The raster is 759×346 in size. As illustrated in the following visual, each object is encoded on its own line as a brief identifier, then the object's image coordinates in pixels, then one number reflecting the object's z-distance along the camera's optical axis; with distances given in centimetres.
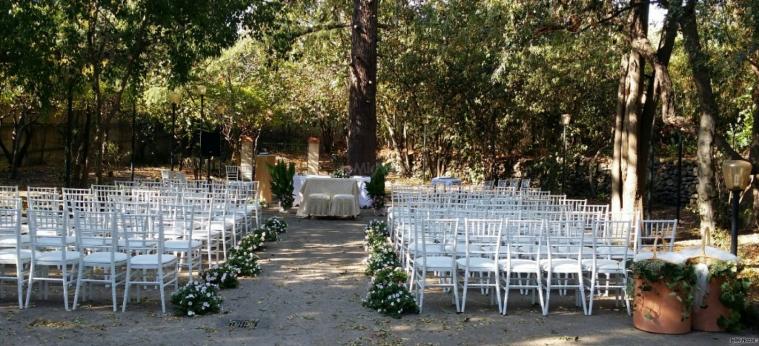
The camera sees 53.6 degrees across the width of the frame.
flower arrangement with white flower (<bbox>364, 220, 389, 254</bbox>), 1077
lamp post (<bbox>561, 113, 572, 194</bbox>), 2108
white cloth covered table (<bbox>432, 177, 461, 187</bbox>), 1884
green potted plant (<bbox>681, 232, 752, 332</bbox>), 657
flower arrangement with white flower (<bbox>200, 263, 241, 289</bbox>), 820
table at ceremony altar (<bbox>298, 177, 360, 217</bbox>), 1579
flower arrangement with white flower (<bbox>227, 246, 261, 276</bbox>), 899
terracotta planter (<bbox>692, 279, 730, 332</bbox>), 664
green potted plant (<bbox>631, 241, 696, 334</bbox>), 648
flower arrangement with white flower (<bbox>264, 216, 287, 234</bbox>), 1307
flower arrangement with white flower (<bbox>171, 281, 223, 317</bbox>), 696
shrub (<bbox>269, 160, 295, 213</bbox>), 1719
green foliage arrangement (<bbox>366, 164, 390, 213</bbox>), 1762
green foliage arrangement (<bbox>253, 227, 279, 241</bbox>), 1199
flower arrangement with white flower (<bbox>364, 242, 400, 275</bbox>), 916
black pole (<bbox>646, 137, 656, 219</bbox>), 1546
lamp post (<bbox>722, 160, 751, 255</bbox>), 723
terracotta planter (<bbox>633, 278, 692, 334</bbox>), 656
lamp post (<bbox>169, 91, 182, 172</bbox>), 1834
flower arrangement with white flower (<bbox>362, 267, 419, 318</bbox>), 712
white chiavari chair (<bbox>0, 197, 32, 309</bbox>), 706
